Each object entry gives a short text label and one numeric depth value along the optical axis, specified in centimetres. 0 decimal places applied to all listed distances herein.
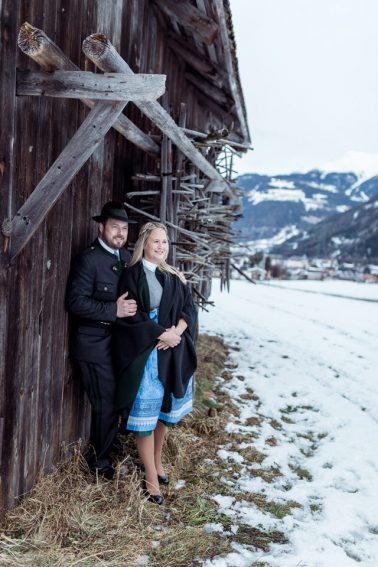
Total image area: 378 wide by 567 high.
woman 335
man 336
